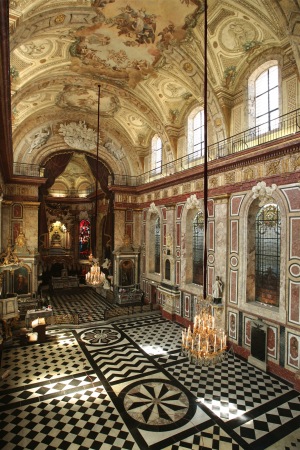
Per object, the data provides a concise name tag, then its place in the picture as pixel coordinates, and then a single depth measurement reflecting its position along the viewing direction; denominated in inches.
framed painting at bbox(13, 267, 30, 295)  604.7
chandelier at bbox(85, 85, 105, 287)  430.8
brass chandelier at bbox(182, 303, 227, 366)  204.7
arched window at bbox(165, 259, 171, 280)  580.1
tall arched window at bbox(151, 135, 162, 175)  666.2
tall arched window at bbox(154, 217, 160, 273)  671.1
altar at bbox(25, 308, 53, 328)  479.5
